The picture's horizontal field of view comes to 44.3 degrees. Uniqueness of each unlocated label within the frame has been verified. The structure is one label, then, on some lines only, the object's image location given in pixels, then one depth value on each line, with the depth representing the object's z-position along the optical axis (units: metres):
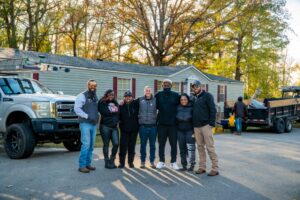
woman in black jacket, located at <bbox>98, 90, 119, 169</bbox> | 8.00
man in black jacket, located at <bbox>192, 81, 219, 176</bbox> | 7.52
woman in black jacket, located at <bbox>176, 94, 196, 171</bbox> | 7.87
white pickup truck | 9.09
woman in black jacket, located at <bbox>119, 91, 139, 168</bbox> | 8.19
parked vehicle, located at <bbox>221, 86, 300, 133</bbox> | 17.31
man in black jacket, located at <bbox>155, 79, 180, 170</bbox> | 8.00
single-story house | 18.98
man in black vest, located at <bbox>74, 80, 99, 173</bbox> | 7.60
